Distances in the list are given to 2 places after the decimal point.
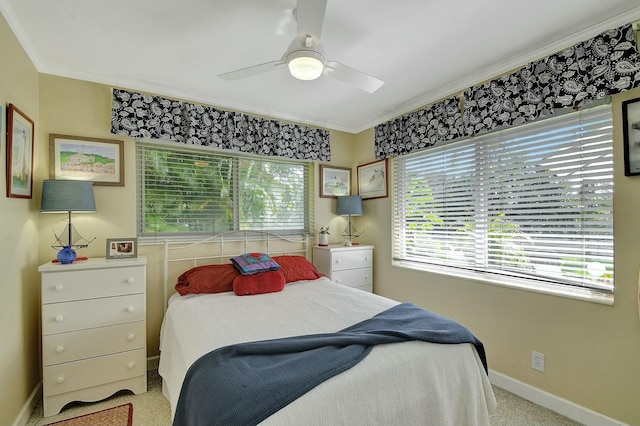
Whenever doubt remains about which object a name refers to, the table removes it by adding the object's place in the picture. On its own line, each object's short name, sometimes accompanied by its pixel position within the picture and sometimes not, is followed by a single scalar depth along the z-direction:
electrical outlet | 2.19
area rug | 1.99
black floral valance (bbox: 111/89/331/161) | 2.65
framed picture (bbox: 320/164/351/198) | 3.88
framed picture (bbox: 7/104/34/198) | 1.85
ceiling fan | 1.47
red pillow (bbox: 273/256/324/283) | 2.95
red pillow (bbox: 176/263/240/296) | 2.54
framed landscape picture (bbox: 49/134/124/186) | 2.43
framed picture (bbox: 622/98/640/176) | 1.78
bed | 1.14
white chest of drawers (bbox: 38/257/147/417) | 2.07
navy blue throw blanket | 1.04
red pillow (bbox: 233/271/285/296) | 2.51
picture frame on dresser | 2.41
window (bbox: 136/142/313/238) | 2.89
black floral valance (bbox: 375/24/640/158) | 1.80
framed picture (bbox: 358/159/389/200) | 3.67
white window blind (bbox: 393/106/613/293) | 1.98
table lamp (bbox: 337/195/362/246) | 3.73
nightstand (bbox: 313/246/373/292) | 3.45
